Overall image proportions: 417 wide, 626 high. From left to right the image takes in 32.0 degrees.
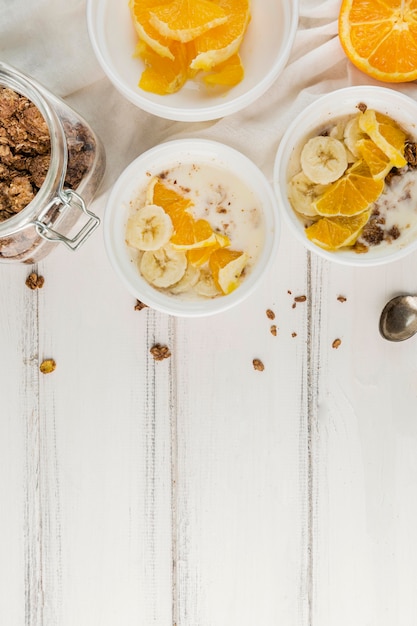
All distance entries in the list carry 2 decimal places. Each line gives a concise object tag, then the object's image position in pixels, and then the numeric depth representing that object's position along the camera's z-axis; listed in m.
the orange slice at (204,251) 1.11
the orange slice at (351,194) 1.10
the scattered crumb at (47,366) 1.22
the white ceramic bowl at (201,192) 1.12
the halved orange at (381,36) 1.08
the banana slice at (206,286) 1.14
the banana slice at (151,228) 1.11
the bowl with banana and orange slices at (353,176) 1.10
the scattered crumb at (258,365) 1.21
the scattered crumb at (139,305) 1.21
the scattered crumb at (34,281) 1.21
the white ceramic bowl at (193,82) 1.08
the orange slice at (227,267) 1.11
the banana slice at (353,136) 1.11
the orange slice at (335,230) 1.10
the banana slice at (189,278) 1.14
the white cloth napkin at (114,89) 1.15
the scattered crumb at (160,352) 1.21
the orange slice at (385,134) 1.09
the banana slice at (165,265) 1.13
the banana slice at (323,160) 1.10
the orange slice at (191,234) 1.10
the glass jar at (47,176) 0.98
